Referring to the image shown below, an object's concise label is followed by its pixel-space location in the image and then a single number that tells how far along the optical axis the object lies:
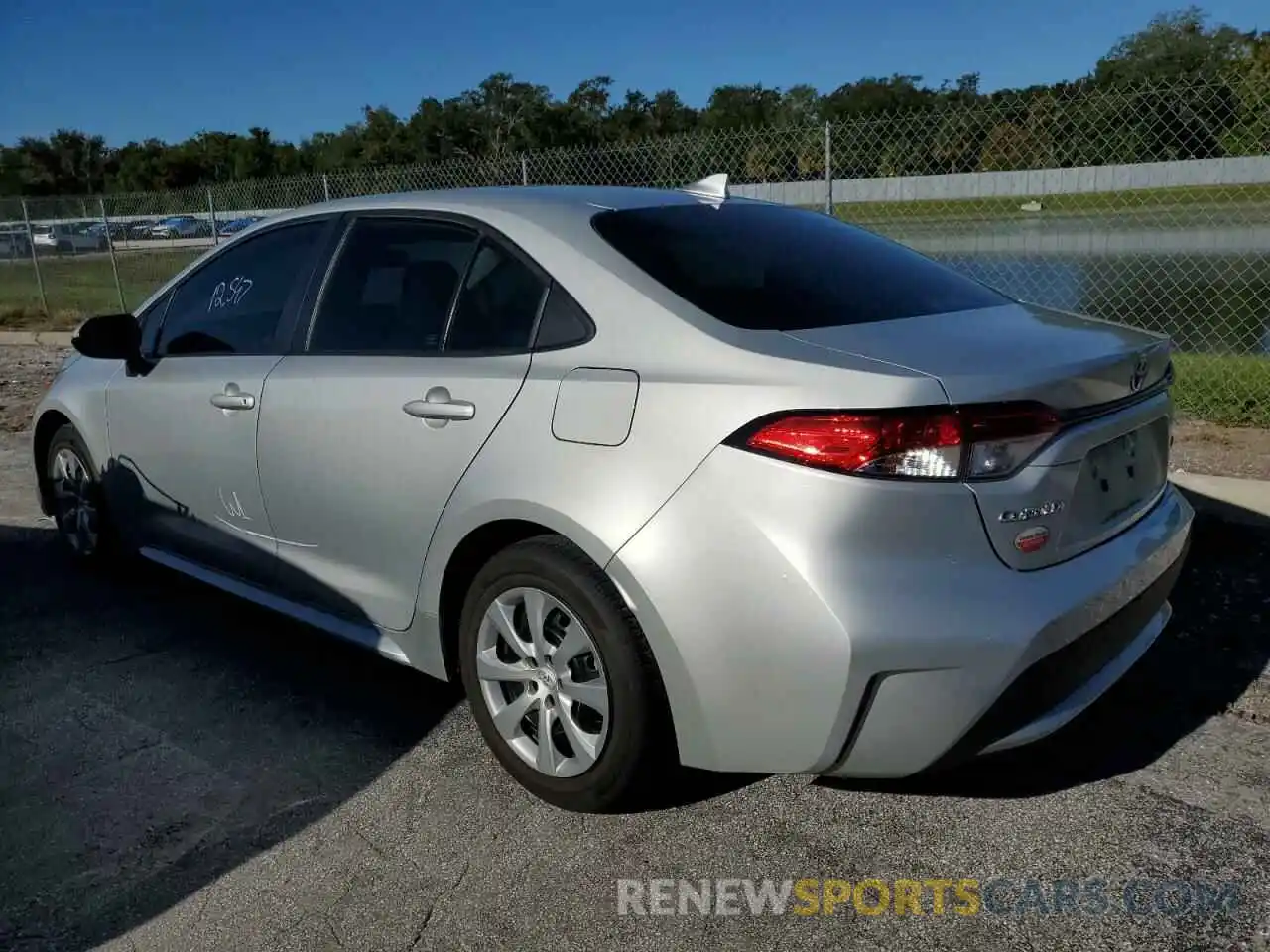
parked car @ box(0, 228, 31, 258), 18.55
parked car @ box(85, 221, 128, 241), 15.60
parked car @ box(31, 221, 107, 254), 16.84
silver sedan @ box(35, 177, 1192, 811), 2.24
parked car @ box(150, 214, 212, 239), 14.57
